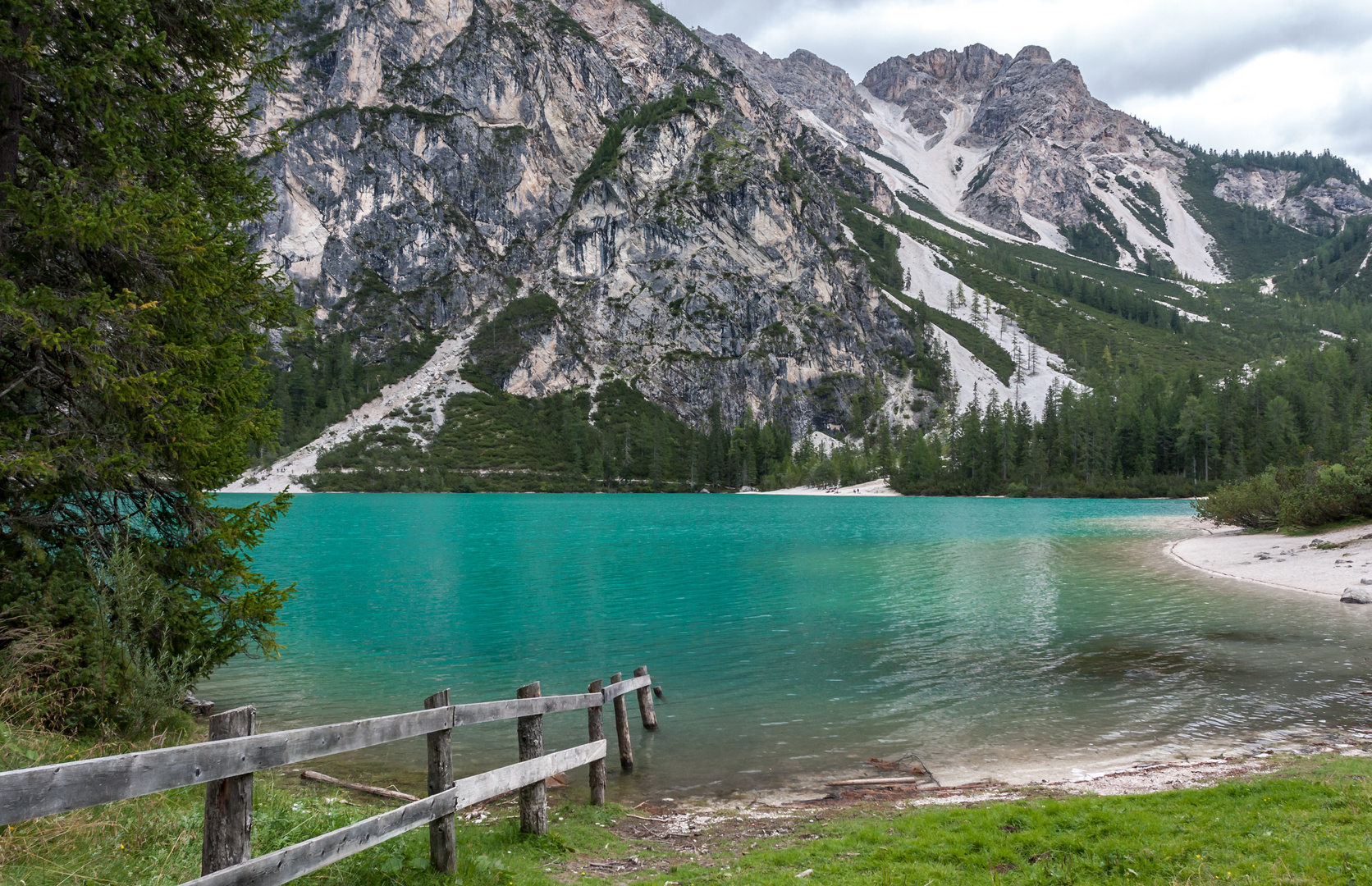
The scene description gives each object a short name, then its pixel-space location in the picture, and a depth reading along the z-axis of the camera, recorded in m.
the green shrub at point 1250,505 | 53.25
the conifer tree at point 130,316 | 10.27
